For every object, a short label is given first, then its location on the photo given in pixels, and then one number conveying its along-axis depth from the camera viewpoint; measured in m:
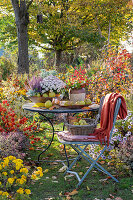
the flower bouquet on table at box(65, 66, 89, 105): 3.94
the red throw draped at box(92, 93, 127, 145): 3.22
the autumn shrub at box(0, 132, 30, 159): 3.59
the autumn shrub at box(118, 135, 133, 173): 3.50
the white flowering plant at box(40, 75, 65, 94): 3.91
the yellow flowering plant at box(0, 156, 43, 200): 2.36
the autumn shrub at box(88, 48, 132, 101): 6.17
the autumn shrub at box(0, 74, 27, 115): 6.32
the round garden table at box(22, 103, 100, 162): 3.52
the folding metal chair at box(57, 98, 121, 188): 3.15
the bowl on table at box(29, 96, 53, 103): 3.97
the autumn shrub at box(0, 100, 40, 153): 4.13
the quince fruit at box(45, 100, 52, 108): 3.76
